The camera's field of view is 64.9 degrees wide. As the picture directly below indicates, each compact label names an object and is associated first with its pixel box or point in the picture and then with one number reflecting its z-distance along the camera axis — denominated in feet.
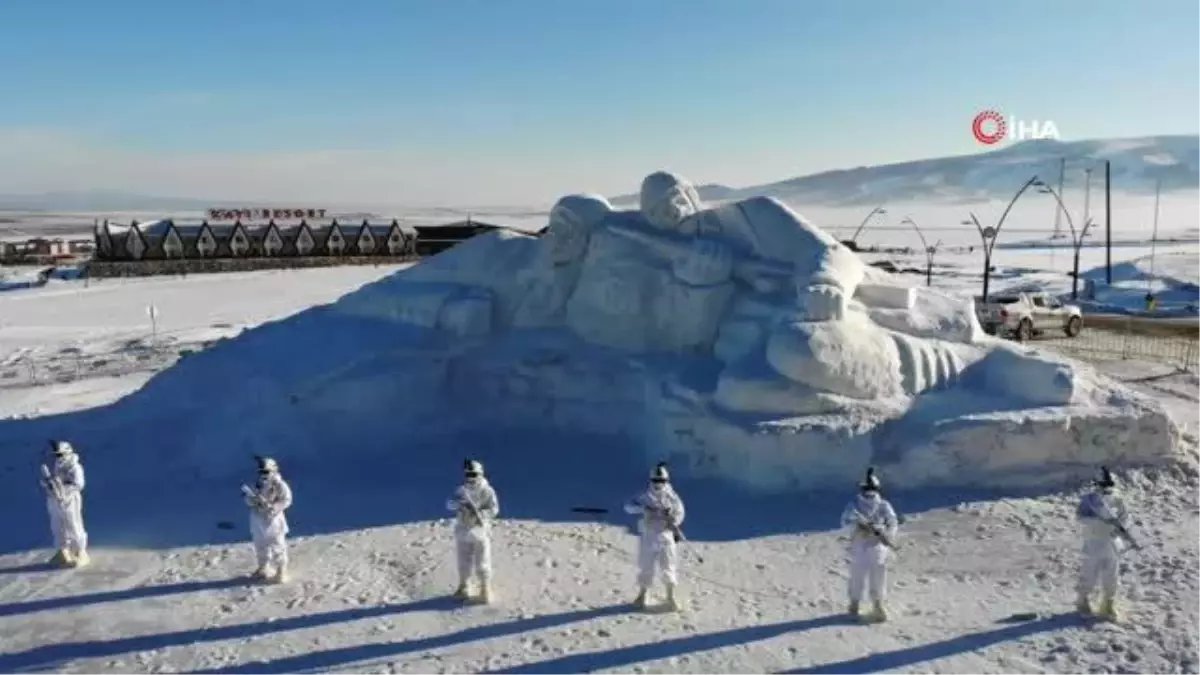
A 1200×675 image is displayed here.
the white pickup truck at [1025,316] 78.69
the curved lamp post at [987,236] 100.56
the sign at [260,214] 215.92
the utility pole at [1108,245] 133.49
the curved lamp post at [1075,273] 111.77
